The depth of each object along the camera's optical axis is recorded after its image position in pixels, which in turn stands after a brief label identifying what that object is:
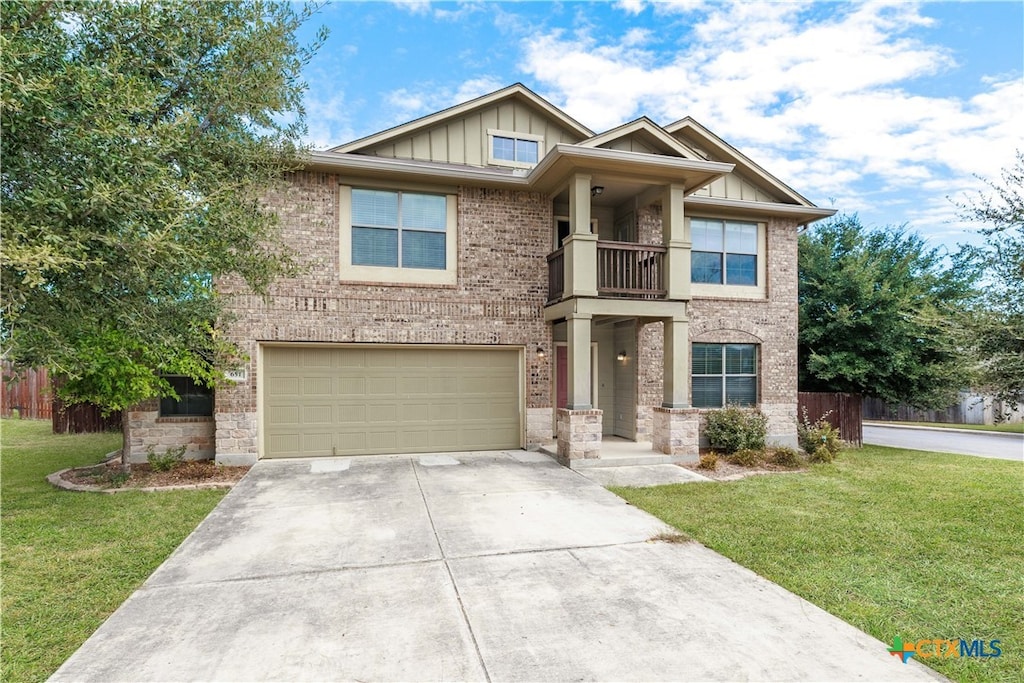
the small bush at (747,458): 9.09
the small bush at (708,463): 8.60
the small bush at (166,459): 8.01
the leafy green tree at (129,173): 4.11
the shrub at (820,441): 9.67
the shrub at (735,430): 9.88
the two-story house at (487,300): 8.80
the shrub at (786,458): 9.13
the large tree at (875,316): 11.88
